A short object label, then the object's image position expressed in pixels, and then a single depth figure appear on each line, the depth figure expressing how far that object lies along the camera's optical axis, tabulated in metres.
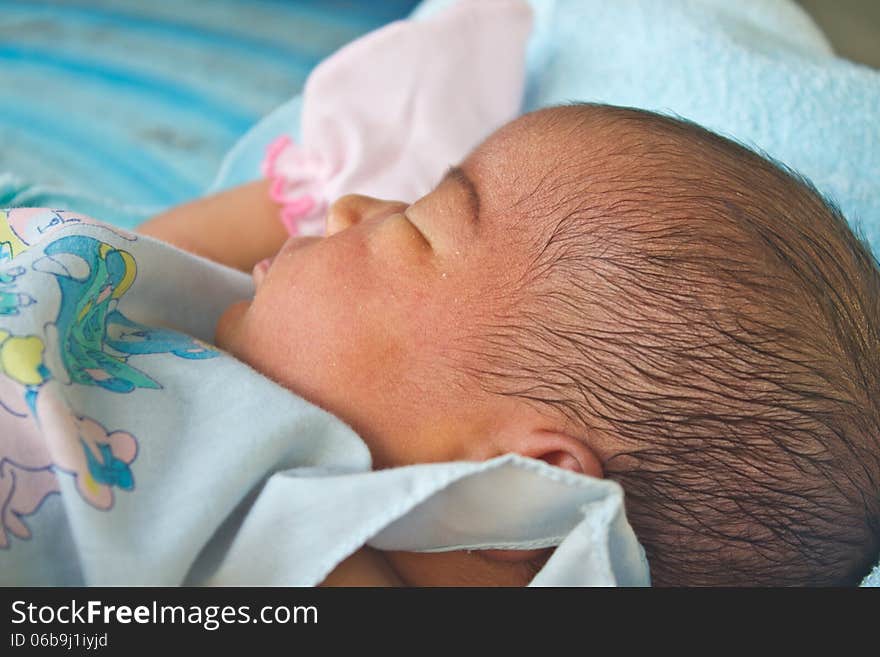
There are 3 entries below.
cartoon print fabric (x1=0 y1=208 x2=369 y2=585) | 0.22
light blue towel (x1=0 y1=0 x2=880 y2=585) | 0.32
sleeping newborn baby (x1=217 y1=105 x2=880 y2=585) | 0.23
